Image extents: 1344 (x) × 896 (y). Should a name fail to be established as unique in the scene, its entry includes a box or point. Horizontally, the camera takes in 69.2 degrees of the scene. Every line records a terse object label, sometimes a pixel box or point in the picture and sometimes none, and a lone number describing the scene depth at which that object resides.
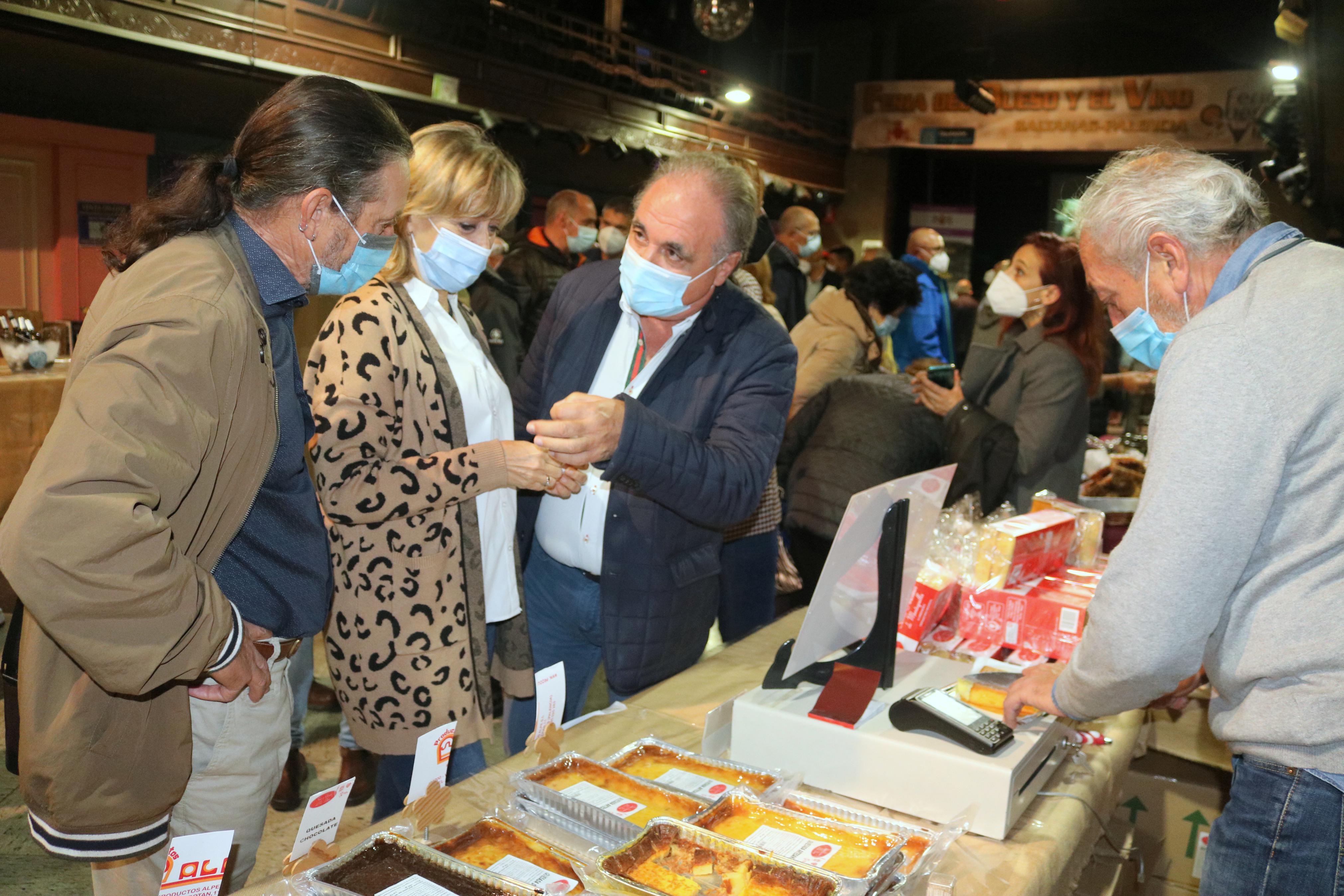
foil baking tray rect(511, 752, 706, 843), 1.31
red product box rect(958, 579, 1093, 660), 1.98
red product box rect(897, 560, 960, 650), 2.02
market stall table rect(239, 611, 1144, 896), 1.34
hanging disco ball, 10.26
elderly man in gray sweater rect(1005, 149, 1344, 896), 1.14
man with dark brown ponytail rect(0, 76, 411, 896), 1.06
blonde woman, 1.75
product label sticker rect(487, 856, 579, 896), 1.20
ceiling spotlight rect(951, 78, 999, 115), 12.20
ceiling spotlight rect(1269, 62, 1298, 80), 8.05
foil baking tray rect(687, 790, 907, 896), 1.17
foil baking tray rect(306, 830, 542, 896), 1.13
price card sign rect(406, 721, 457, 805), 1.32
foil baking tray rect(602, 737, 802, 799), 1.42
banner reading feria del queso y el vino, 11.10
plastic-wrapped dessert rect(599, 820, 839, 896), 1.18
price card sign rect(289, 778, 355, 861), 1.18
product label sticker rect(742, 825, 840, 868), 1.27
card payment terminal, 1.44
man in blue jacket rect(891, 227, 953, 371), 6.22
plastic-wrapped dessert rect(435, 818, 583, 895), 1.22
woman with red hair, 2.76
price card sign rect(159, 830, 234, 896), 1.03
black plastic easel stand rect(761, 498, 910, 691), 1.66
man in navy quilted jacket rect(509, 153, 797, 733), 1.96
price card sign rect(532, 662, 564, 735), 1.54
